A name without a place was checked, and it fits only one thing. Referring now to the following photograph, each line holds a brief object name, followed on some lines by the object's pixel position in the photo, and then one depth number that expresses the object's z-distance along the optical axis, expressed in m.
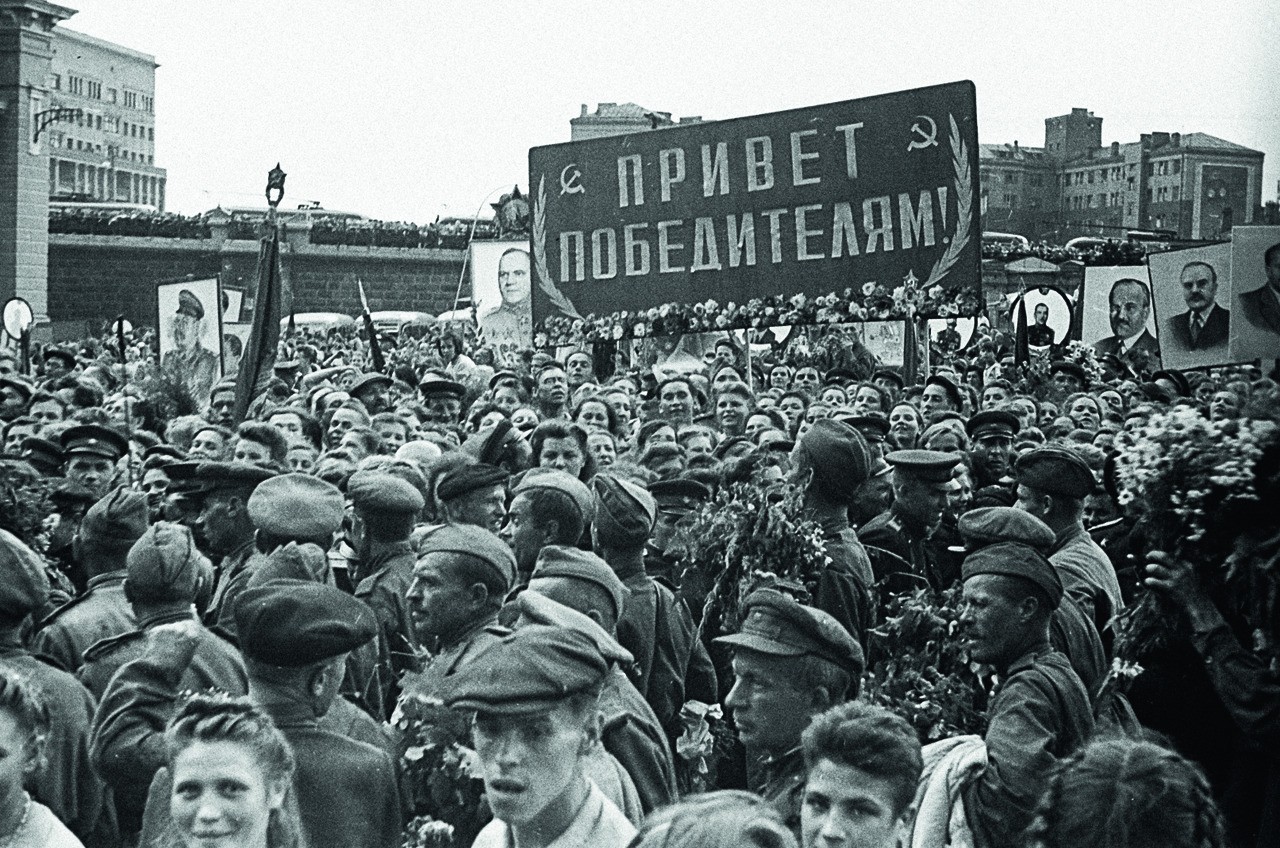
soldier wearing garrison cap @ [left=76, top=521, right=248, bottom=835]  4.25
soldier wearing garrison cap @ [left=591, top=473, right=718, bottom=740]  5.80
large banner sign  12.30
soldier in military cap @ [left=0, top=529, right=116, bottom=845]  4.56
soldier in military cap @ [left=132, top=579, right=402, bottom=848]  3.94
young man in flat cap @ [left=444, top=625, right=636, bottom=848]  3.49
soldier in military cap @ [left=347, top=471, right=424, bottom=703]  5.95
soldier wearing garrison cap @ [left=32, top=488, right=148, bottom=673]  5.36
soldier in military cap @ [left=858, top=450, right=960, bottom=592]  7.35
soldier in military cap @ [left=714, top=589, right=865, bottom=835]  4.14
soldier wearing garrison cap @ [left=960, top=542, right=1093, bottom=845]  4.06
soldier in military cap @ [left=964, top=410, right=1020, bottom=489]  9.29
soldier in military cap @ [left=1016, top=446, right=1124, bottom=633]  6.64
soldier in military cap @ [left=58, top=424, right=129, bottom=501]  8.56
